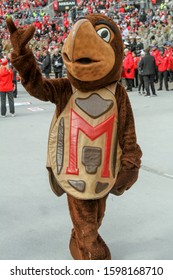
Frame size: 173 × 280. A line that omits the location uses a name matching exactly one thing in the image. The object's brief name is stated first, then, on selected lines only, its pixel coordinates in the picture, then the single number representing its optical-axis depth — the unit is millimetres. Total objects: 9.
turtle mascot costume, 3643
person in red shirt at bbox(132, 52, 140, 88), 16869
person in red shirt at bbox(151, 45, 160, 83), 16531
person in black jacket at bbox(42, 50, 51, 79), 18578
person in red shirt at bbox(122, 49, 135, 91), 16281
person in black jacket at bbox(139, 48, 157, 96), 14930
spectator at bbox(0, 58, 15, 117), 11648
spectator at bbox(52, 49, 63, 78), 18353
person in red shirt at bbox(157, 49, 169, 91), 16172
